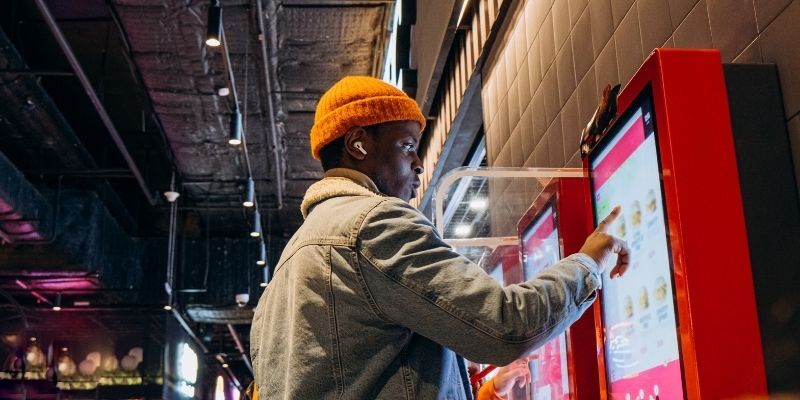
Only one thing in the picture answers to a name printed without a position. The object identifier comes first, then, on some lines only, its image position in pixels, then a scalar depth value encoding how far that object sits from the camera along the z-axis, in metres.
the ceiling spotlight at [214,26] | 5.70
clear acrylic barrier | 2.20
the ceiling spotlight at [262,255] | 12.45
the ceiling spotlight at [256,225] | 11.02
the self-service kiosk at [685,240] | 1.28
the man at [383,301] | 1.39
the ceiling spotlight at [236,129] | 7.50
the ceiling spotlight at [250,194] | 9.83
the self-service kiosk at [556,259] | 1.95
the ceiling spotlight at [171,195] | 11.10
